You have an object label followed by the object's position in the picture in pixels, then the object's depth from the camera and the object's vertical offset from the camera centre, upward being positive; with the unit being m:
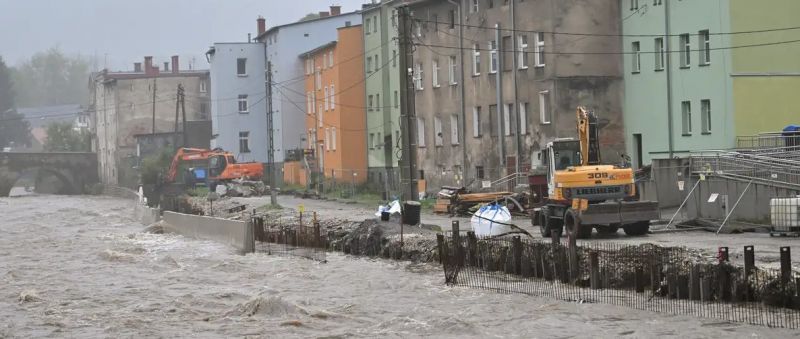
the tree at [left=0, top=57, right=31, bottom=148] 185.50 +8.46
